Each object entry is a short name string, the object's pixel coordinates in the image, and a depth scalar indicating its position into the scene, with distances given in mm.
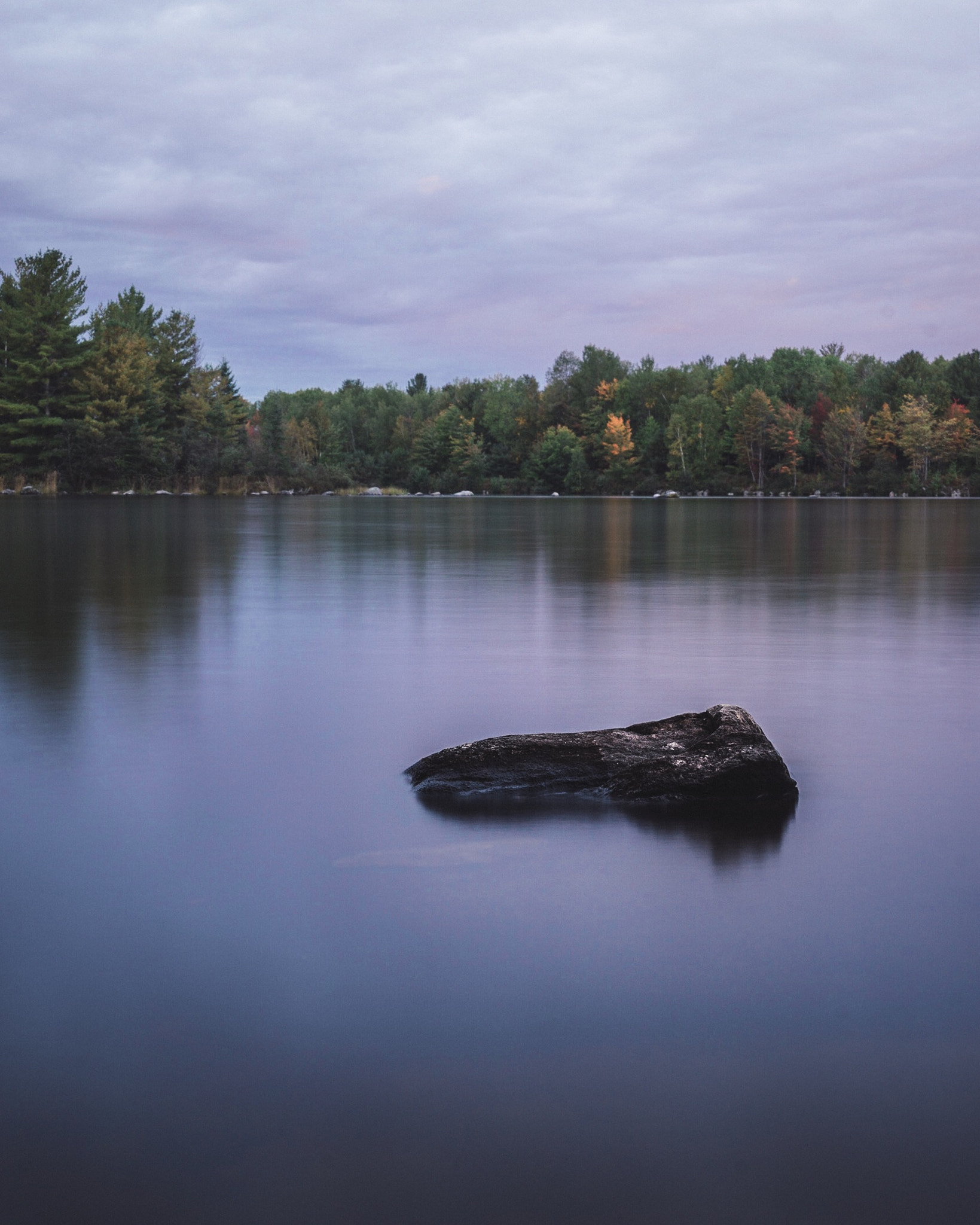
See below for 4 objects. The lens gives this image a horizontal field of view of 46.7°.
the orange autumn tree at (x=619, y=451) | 106688
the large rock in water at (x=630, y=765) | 5301
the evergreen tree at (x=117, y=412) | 68062
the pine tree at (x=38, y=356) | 64562
